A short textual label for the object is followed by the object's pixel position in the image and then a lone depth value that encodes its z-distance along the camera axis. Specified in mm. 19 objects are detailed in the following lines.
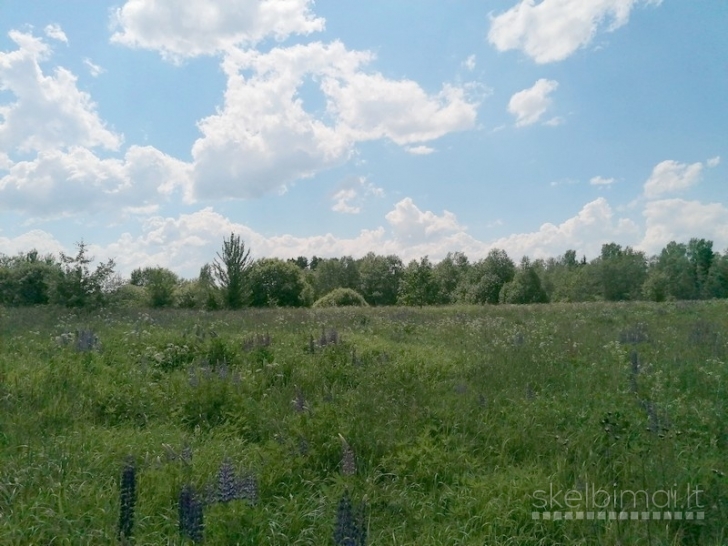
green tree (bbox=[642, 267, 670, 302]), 55334
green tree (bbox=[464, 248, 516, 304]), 58562
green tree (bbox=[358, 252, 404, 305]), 68812
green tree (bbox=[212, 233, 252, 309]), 25169
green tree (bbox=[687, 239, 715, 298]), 59491
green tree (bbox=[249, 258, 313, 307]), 42719
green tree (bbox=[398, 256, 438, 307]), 51188
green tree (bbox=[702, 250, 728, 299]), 53406
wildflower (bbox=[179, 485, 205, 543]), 3092
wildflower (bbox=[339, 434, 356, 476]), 4055
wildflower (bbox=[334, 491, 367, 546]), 2854
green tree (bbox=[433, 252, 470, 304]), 61812
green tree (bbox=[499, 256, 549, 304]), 49844
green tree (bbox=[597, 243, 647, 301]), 65250
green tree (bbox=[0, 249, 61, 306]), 23297
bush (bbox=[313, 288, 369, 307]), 34962
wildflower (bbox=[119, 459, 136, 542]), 3164
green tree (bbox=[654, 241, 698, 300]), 58656
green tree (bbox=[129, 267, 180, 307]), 34000
